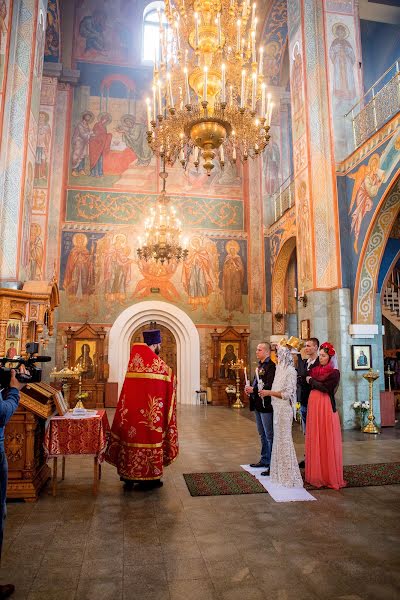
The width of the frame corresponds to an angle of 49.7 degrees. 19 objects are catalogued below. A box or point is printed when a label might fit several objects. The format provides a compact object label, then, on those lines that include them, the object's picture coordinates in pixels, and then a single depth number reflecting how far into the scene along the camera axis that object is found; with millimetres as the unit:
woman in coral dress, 4852
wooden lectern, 4402
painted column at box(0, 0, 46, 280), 8633
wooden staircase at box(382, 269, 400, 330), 12938
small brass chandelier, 12859
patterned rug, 4730
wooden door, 17875
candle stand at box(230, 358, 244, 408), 14227
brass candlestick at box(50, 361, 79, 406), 10915
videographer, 2494
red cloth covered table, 4594
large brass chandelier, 6531
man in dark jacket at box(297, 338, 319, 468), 5742
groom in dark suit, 5438
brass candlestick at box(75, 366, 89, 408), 13093
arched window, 17859
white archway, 14984
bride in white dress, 4797
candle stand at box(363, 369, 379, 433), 8641
